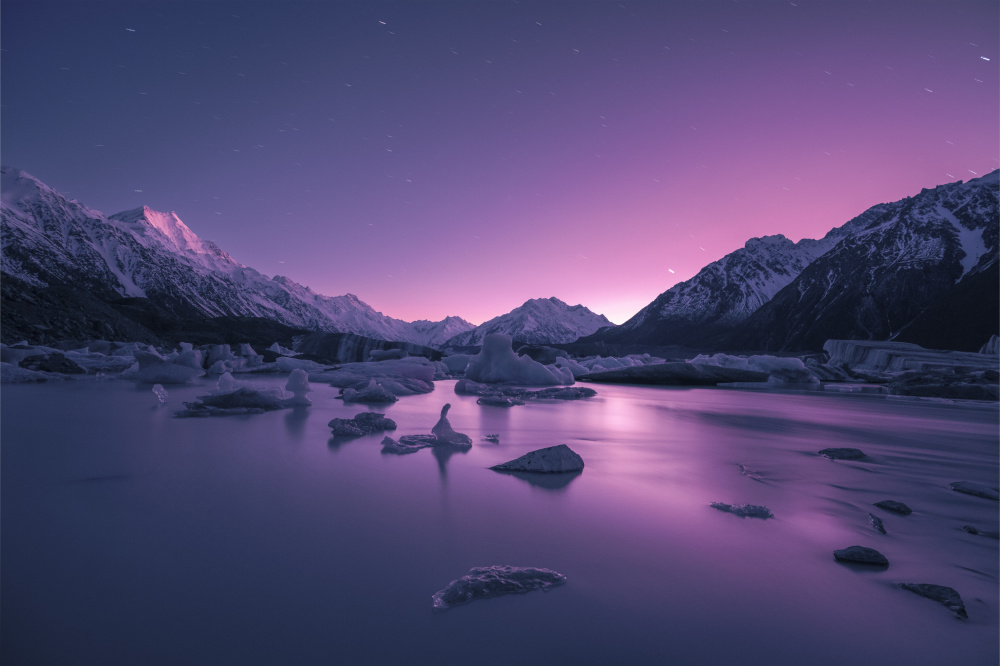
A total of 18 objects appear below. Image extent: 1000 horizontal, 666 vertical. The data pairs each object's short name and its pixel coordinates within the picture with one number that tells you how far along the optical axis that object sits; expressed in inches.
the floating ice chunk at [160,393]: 348.4
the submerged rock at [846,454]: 197.8
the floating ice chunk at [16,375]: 476.7
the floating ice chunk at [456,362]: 1126.4
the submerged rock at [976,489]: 142.6
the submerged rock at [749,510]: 120.9
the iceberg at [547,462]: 165.8
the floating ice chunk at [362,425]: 235.3
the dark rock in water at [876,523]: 111.5
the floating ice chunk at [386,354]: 1075.8
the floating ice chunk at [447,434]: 215.5
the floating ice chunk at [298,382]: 394.0
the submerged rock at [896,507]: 124.8
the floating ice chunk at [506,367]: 727.1
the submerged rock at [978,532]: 109.9
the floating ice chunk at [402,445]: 197.3
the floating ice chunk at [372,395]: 400.5
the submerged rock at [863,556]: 91.4
